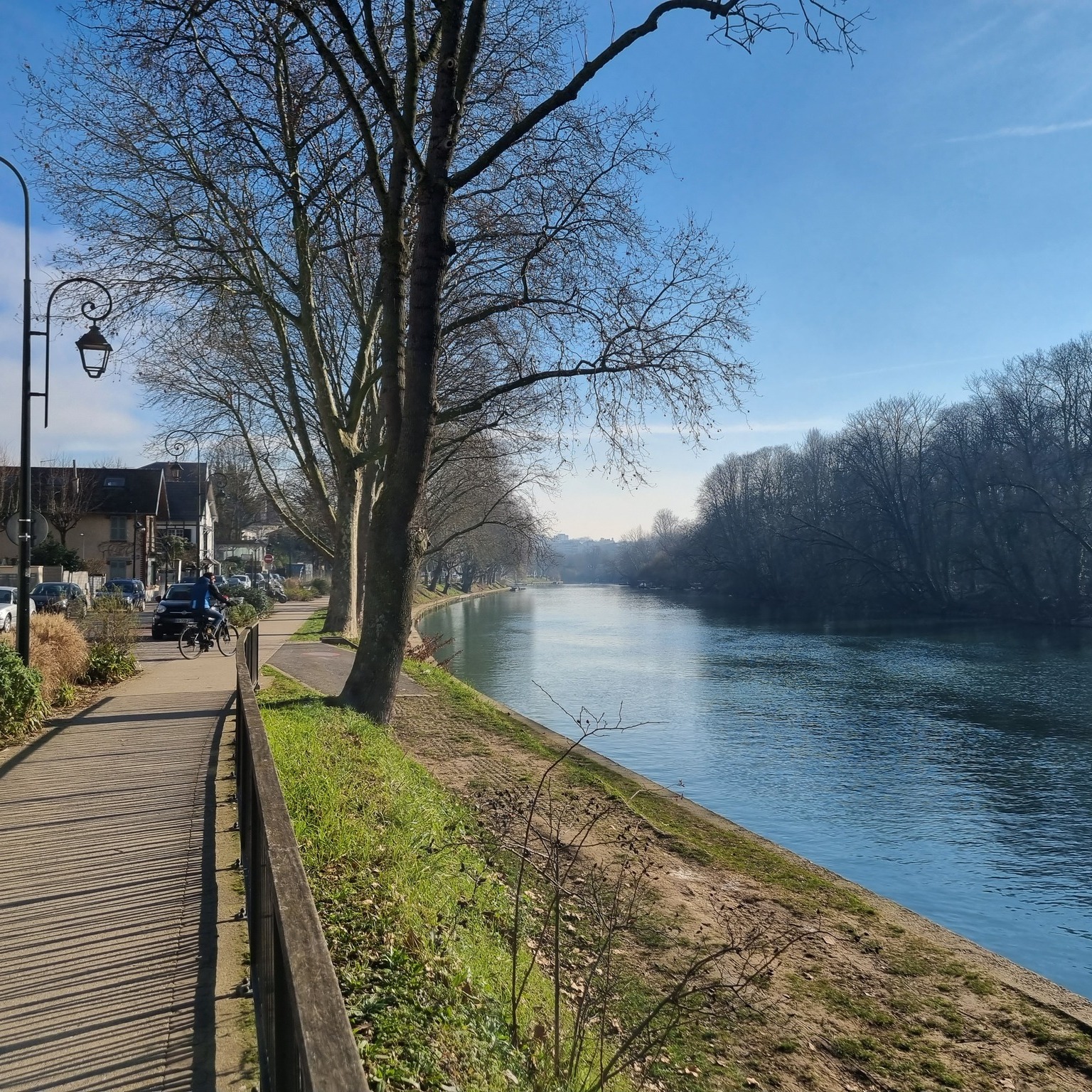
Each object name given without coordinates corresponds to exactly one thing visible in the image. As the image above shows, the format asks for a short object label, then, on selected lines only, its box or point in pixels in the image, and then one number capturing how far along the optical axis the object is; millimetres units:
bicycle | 23125
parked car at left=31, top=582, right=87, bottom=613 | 33969
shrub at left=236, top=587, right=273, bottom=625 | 39438
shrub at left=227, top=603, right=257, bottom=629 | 32856
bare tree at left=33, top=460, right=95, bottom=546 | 56812
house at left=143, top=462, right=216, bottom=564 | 74562
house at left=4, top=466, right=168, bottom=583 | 63281
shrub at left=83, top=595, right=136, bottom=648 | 18062
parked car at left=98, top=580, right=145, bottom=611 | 44347
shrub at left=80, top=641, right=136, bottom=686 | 16344
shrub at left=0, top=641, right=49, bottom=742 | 10852
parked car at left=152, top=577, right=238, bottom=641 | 28562
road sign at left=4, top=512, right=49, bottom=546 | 15945
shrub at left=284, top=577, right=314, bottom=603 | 61781
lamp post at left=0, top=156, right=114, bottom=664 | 12719
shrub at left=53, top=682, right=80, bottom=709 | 13438
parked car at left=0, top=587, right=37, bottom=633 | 31130
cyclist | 23422
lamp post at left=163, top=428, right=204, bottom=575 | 28406
